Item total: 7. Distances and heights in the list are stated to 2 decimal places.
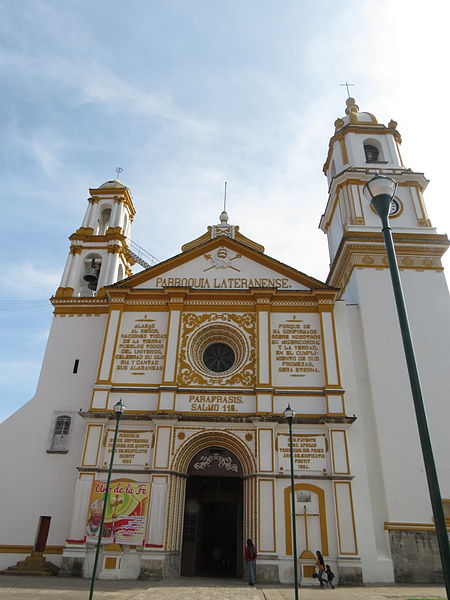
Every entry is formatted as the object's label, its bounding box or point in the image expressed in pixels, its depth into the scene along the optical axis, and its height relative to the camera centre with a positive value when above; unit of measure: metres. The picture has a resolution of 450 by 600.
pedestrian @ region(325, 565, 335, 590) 13.98 -0.84
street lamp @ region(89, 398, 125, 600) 13.13 +3.31
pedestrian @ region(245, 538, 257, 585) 14.16 -0.48
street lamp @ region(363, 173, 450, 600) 5.64 +2.47
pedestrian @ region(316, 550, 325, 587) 14.12 -0.64
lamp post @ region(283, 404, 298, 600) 12.14 +3.21
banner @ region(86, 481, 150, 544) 15.40 +0.79
